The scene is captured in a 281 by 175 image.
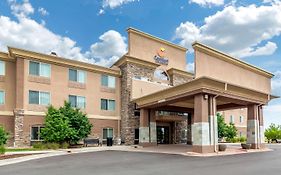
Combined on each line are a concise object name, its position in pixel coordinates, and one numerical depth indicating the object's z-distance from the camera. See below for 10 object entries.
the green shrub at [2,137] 13.71
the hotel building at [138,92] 15.58
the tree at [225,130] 30.99
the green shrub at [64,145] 17.90
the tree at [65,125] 17.66
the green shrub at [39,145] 17.21
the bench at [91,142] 19.60
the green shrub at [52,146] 17.35
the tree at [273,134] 34.21
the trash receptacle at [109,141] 20.54
